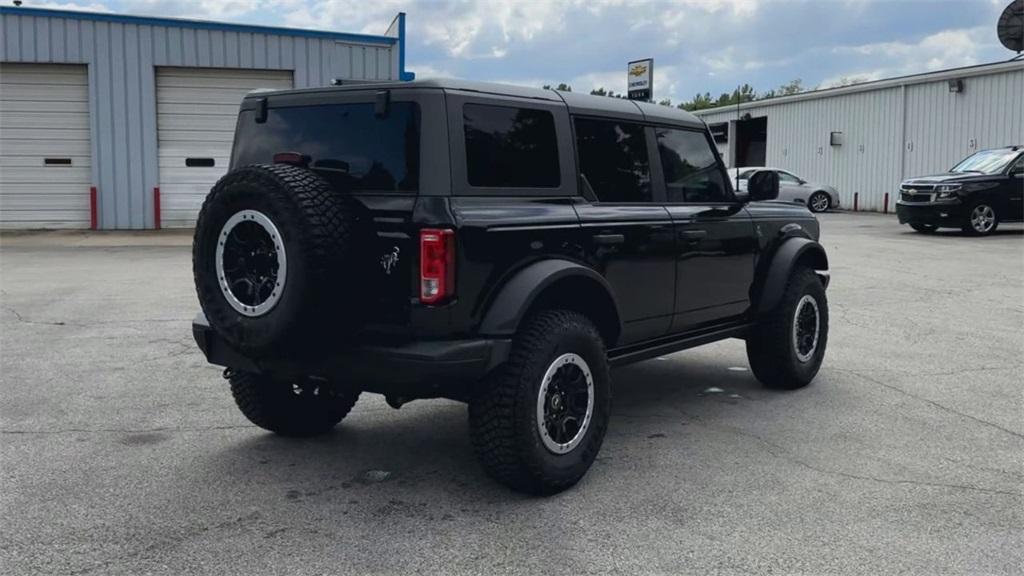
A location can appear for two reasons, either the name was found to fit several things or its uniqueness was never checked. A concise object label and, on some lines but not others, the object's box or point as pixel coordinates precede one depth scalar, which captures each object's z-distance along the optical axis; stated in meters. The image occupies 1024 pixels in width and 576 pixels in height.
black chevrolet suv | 19.12
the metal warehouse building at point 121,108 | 19.61
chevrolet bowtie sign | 19.28
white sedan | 28.91
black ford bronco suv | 3.97
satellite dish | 27.48
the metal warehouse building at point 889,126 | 26.06
